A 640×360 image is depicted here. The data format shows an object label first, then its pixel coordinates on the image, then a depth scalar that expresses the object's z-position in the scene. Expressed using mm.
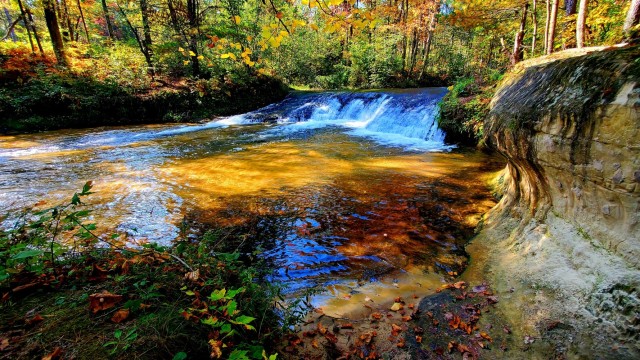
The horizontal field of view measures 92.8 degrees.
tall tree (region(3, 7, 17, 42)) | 28938
